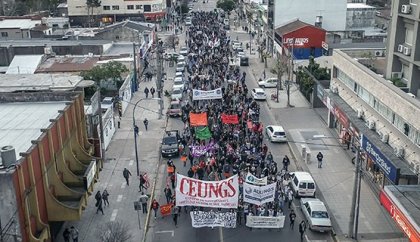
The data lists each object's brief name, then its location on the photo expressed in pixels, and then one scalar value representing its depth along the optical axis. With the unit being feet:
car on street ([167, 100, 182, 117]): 154.10
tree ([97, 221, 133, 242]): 77.40
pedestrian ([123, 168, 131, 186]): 107.11
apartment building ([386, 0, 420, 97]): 105.50
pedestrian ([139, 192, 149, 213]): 94.22
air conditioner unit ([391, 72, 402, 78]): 113.14
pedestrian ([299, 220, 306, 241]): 85.15
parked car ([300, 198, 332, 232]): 87.15
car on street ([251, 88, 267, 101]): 169.68
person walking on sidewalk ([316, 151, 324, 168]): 114.73
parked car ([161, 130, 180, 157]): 122.42
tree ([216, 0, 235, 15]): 402.93
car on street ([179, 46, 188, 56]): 244.01
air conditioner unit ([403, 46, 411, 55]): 107.34
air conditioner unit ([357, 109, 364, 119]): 114.30
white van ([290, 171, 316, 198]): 98.94
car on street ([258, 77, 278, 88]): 187.62
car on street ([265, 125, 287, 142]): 130.01
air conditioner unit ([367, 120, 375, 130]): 106.92
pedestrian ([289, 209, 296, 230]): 88.90
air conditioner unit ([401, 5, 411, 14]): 106.93
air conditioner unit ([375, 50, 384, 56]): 143.59
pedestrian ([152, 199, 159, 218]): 93.74
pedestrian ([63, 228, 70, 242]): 83.10
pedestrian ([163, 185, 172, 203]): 96.99
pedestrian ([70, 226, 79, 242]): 82.74
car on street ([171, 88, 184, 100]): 165.89
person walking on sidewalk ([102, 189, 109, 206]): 97.07
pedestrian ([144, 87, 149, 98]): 174.03
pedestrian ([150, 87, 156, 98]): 177.12
